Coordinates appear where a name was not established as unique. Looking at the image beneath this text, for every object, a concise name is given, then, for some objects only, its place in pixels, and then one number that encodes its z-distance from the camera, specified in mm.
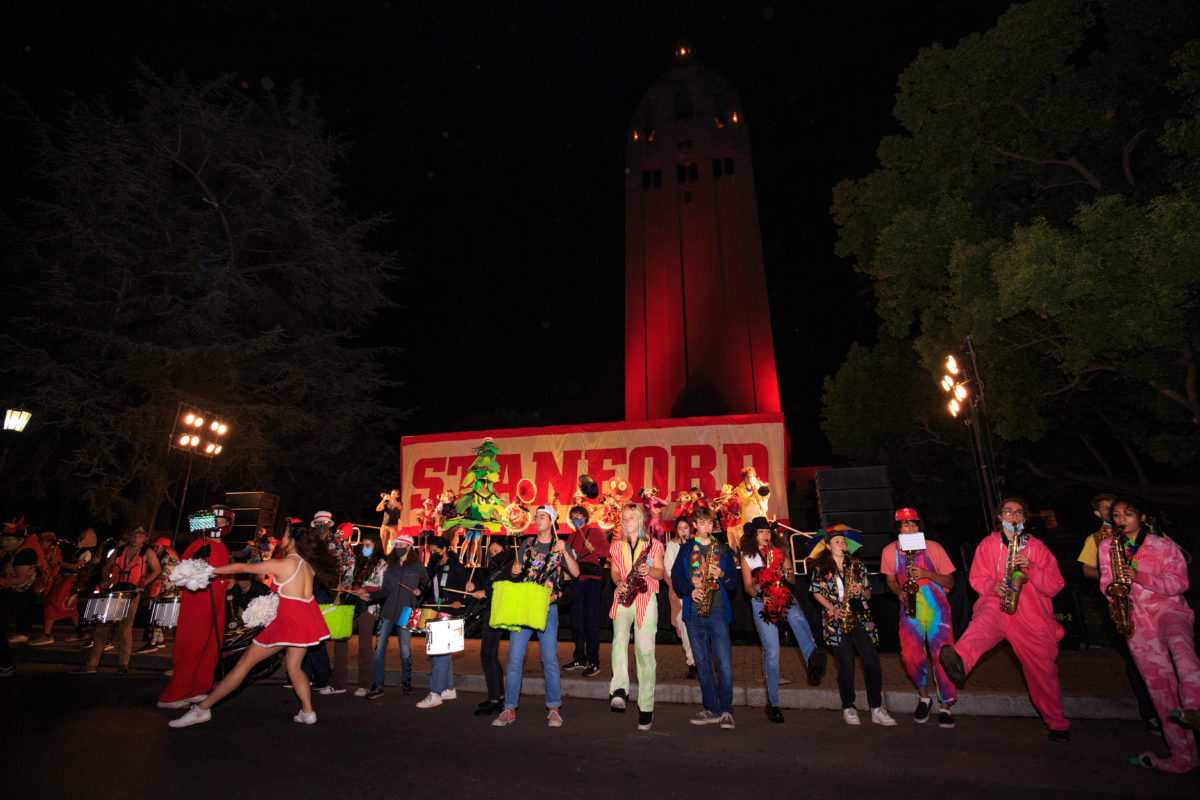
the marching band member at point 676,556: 5941
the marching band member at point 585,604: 7542
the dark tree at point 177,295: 15727
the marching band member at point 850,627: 5488
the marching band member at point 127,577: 8031
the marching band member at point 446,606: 6137
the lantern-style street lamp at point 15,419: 11703
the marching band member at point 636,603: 5344
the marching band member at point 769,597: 5570
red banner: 14023
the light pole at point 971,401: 10312
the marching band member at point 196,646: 6105
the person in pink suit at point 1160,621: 4195
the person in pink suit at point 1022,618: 4871
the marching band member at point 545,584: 5438
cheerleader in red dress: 5277
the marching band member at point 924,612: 5414
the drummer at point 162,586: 6797
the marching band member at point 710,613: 5309
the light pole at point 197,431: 12805
